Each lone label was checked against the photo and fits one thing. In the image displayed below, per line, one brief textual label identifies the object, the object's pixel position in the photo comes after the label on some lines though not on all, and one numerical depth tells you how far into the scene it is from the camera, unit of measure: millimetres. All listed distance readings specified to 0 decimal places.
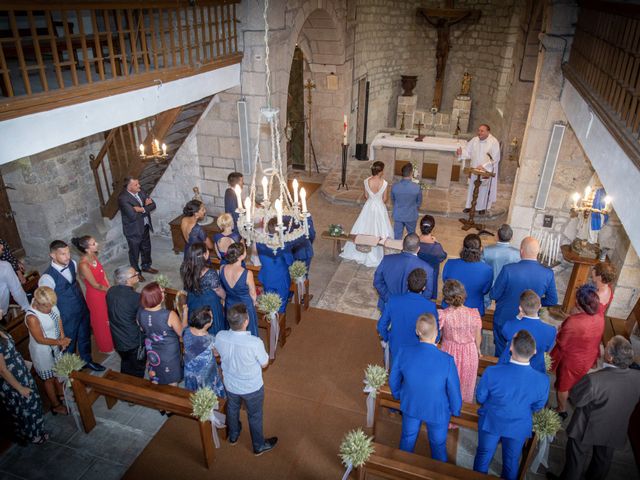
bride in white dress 7727
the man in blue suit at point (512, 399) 3627
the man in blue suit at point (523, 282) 4996
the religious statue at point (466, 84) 14180
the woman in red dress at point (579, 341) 4492
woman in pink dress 4285
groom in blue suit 7363
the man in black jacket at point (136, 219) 7133
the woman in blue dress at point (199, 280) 4965
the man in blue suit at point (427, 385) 3729
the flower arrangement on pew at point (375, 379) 4406
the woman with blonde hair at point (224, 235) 5816
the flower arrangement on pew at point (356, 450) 3734
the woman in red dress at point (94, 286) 5379
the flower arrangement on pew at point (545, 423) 3912
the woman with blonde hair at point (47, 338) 4523
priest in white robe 9266
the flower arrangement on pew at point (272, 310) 5402
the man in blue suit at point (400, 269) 5008
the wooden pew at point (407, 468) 3738
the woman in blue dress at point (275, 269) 5711
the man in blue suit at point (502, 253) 5617
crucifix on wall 13477
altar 10469
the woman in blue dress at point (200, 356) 4254
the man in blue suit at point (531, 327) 4207
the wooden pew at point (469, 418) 4168
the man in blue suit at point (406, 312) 4445
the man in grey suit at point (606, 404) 3740
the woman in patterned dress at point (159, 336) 4484
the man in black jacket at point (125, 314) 4852
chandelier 4523
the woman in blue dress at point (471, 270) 5043
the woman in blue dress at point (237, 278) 5012
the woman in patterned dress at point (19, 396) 4176
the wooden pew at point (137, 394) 4312
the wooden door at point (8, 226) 7402
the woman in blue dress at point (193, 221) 6320
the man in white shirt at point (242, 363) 3959
